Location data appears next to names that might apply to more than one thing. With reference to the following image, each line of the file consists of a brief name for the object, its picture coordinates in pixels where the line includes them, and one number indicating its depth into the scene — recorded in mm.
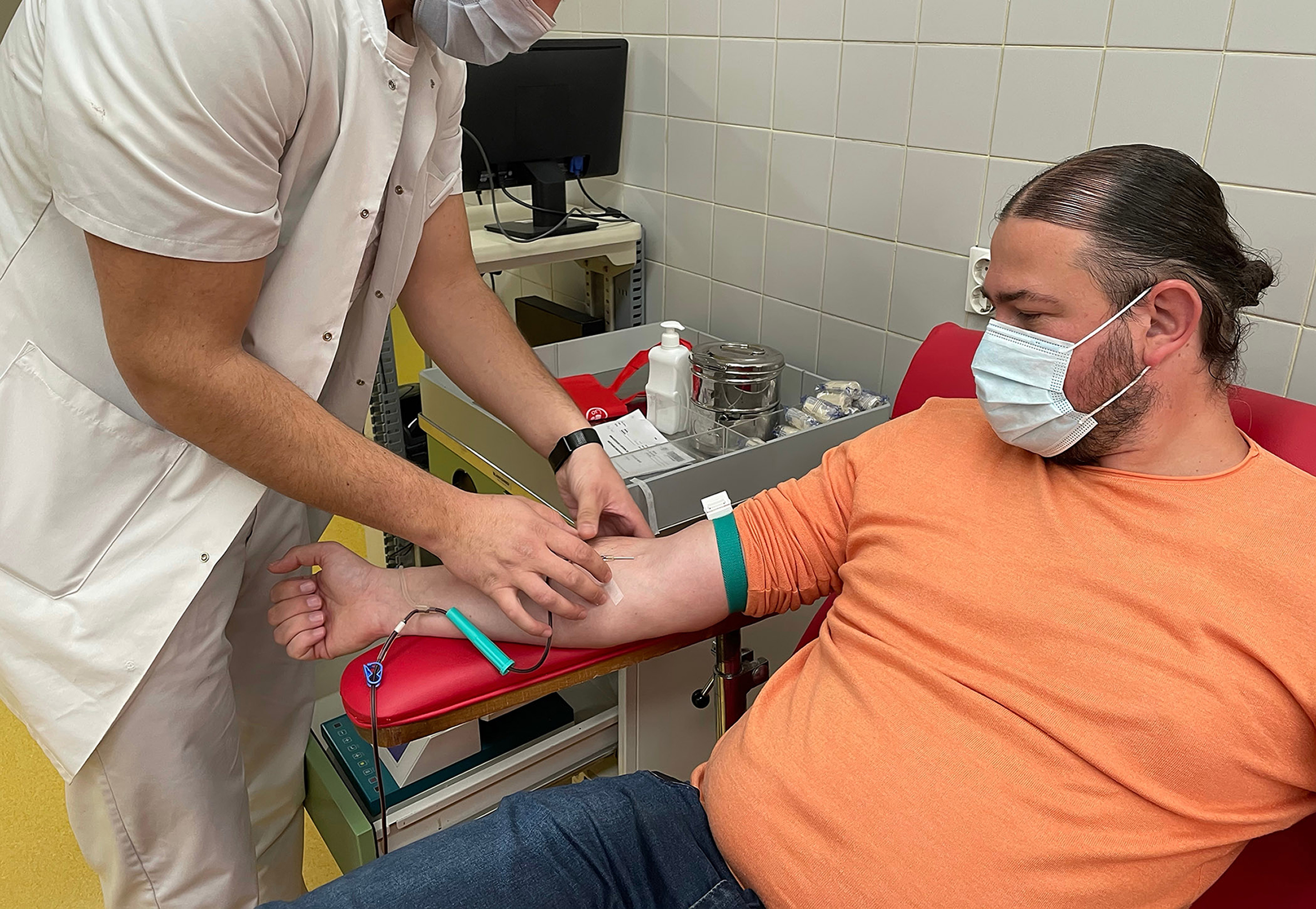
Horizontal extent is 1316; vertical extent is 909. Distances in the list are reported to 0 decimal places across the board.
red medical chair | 969
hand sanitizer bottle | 1715
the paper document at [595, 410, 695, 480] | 1506
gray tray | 1466
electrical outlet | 1568
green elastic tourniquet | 1147
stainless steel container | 1735
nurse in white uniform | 858
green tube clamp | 1044
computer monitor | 1924
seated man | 884
